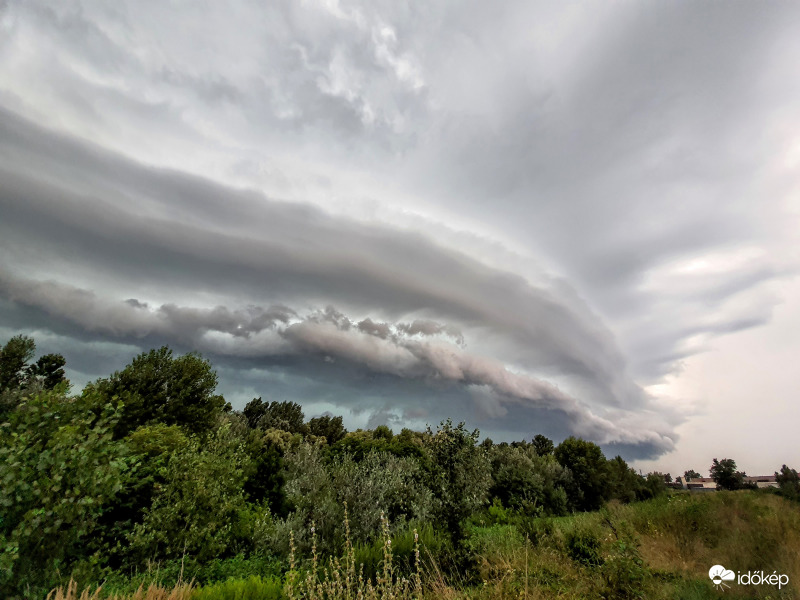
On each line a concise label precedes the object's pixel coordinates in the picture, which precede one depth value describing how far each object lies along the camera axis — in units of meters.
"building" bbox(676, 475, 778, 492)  66.26
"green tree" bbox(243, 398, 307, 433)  77.69
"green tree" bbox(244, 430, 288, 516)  27.72
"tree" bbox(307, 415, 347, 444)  81.62
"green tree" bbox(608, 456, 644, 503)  59.81
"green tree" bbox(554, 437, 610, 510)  56.09
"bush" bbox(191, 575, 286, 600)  8.78
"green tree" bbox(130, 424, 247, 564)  15.14
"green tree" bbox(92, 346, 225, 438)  37.97
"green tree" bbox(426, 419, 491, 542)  15.78
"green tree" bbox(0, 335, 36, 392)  54.69
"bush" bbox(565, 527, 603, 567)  15.95
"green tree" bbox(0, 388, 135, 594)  8.87
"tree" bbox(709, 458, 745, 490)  48.72
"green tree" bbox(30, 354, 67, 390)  61.63
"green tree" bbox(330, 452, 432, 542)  18.69
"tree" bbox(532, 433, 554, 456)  98.62
